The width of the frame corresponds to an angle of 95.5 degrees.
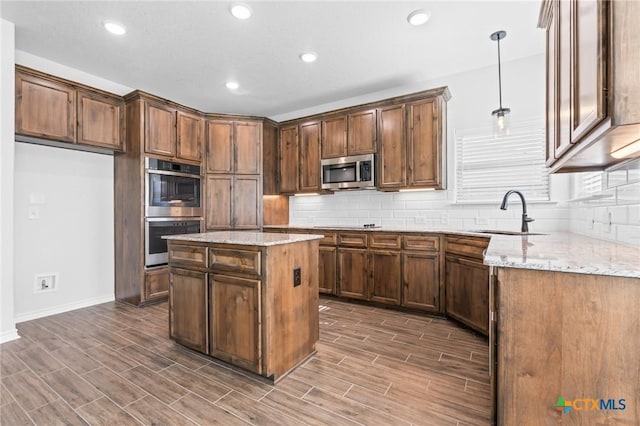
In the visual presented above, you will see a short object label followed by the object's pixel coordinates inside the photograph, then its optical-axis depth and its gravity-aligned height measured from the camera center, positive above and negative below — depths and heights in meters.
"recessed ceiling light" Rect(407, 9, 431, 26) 2.51 +1.72
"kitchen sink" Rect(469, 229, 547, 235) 2.86 -0.22
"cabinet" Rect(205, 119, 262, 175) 4.45 +1.03
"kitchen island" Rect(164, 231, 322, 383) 1.93 -0.63
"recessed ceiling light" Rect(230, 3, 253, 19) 2.40 +1.71
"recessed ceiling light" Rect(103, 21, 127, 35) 2.63 +1.72
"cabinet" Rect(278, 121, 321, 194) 4.44 +0.86
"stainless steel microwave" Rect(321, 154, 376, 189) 3.90 +0.56
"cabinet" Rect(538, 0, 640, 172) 0.83 +0.46
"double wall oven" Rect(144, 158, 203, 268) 3.66 +0.13
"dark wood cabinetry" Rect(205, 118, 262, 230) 4.43 +0.59
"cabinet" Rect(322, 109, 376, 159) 3.93 +1.10
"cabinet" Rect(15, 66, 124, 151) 2.94 +1.13
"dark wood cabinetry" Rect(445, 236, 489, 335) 2.62 -0.69
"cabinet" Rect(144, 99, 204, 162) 3.70 +1.12
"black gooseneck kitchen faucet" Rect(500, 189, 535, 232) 2.69 -0.07
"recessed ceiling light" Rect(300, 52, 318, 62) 3.19 +1.73
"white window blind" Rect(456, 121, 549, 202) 3.24 +0.56
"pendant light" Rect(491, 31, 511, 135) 2.35 +0.73
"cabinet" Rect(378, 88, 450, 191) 3.48 +0.86
